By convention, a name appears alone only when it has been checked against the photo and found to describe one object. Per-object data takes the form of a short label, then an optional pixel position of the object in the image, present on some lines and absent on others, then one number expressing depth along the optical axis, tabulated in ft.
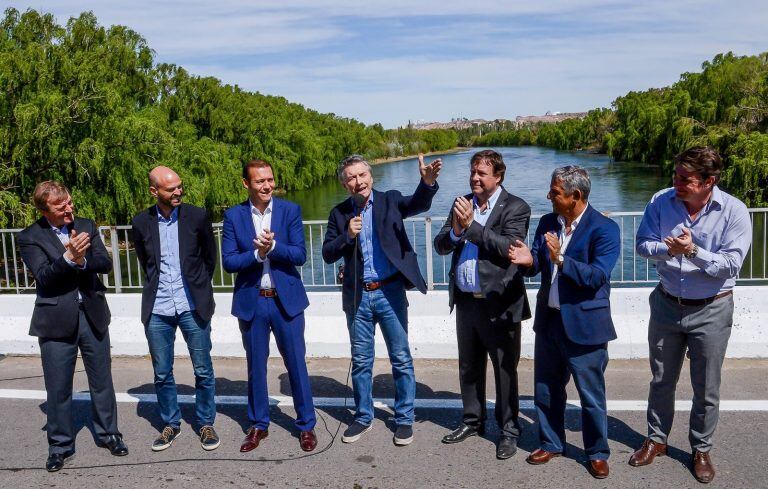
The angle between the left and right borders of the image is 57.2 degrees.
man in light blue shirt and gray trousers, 12.67
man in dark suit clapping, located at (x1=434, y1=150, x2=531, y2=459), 14.30
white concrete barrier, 20.36
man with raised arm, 15.39
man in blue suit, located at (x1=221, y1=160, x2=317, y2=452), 15.16
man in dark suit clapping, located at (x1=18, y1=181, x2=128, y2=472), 14.67
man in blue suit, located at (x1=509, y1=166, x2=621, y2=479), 13.11
